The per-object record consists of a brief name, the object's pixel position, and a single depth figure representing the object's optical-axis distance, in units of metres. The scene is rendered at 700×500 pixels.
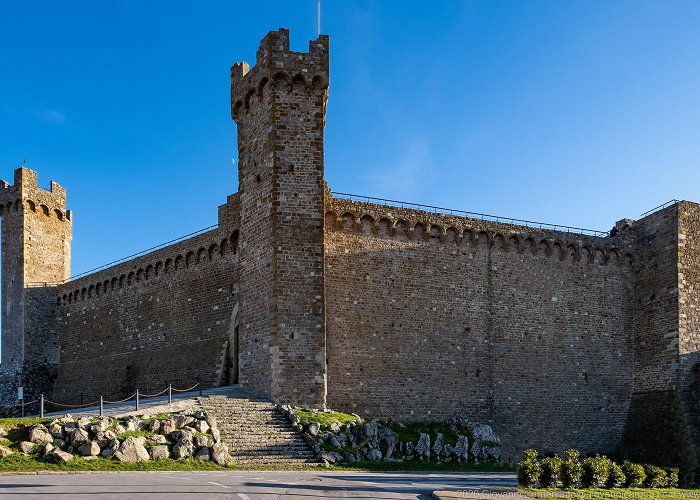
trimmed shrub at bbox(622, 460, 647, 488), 17.95
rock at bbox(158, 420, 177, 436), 19.89
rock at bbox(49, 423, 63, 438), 18.61
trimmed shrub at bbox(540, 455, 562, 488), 16.34
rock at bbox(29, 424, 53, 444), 18.30
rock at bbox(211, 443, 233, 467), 19.50
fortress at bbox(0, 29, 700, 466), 25.84
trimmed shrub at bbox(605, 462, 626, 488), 17.44
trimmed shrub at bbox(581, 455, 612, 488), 17.14
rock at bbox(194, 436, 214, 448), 19.77
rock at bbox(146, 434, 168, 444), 19.38
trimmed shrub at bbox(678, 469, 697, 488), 20.25
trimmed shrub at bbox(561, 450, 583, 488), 16.47
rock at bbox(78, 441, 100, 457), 18.25
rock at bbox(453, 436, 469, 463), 24.81
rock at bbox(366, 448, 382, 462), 22.52
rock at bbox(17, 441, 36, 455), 17.89
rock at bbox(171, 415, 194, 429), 20.34
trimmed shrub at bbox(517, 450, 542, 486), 16.17
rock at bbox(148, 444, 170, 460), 18.96
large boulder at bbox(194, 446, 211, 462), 19.39
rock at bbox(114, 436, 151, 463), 18.44
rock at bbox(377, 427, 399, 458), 23.27
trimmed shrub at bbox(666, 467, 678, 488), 19.23
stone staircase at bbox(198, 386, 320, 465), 20.59
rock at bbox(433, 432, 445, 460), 24.34
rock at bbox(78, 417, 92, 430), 18.87
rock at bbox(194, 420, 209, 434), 20.38
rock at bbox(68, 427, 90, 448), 18.42
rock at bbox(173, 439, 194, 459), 19.27
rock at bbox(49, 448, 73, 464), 17.72
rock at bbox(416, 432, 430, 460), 23.91
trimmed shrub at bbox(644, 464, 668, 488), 18.61
